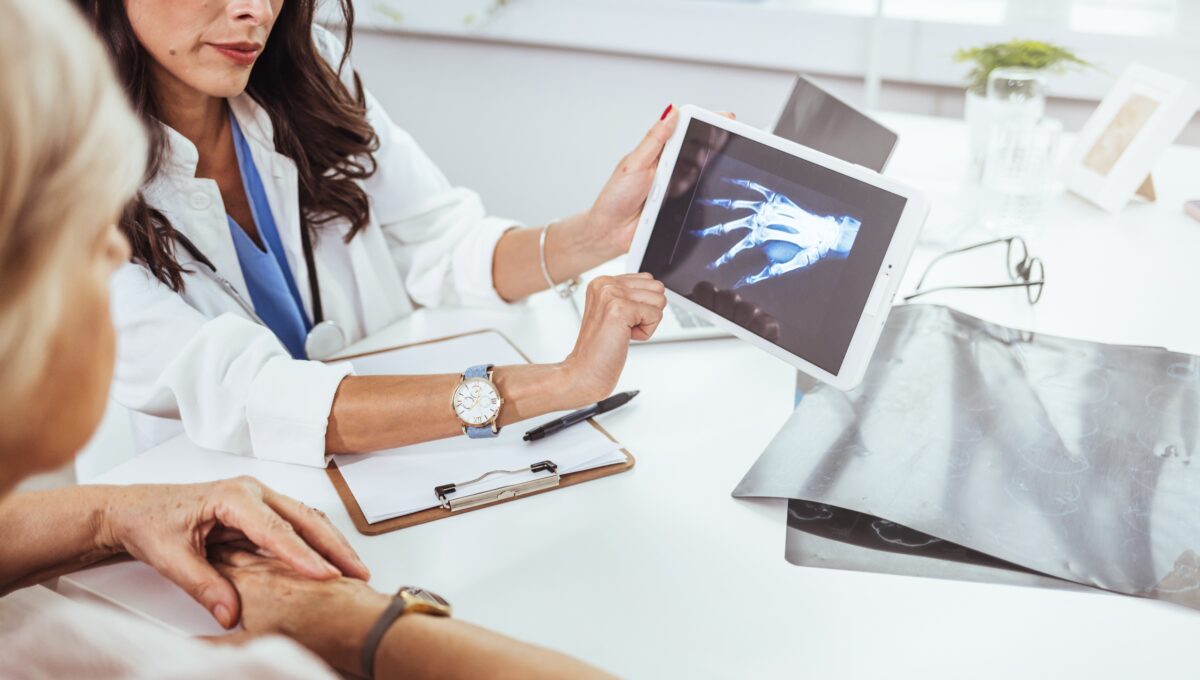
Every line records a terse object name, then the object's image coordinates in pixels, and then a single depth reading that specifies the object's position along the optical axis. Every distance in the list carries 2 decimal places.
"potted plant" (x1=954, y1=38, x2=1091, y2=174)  1.71
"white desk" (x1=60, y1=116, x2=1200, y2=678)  0.72
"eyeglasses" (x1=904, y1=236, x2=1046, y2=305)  1.23
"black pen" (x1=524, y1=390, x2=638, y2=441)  0.99
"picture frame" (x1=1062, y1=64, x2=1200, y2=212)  1.47
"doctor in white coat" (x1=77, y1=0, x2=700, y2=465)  0.99
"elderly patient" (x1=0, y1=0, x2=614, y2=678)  0.46
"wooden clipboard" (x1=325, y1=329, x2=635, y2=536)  0.87
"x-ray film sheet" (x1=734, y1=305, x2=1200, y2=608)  0.81
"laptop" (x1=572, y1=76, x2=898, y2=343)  1.26
